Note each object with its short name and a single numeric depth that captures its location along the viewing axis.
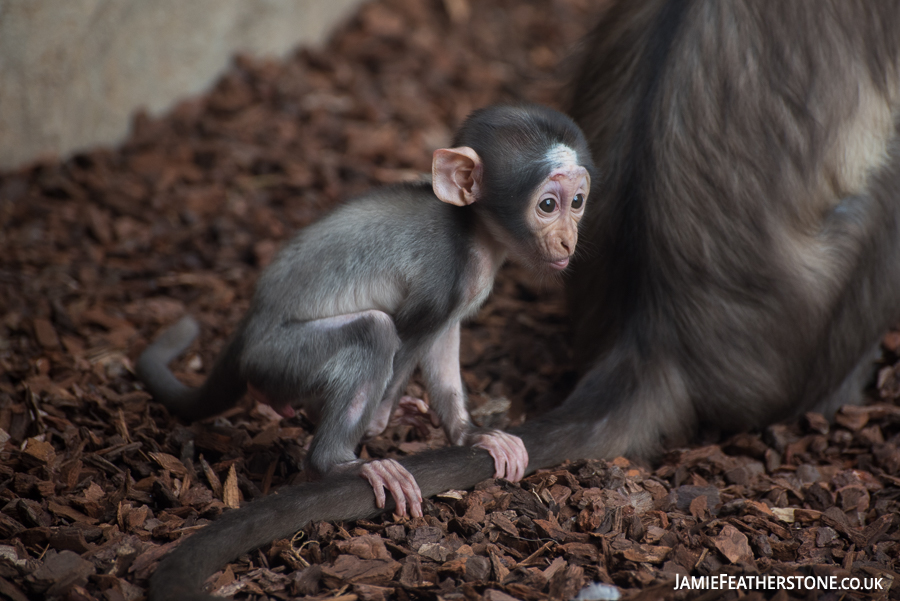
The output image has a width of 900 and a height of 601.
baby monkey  6.53
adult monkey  7.48
